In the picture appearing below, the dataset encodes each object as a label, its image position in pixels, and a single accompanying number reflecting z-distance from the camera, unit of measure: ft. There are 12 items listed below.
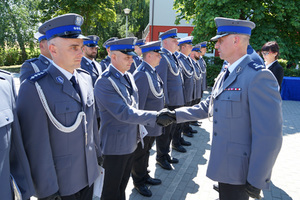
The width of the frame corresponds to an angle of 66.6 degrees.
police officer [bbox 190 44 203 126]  21.93
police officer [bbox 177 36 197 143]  19.35
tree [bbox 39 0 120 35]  63.57
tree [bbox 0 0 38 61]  72.59
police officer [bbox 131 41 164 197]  12.10
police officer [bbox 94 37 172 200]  8.96
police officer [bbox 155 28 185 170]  15.03
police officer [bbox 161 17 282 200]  6.48
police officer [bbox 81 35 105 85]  17.48
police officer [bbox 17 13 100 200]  5.85
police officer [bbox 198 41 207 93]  25.83
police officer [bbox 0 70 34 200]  4.80
